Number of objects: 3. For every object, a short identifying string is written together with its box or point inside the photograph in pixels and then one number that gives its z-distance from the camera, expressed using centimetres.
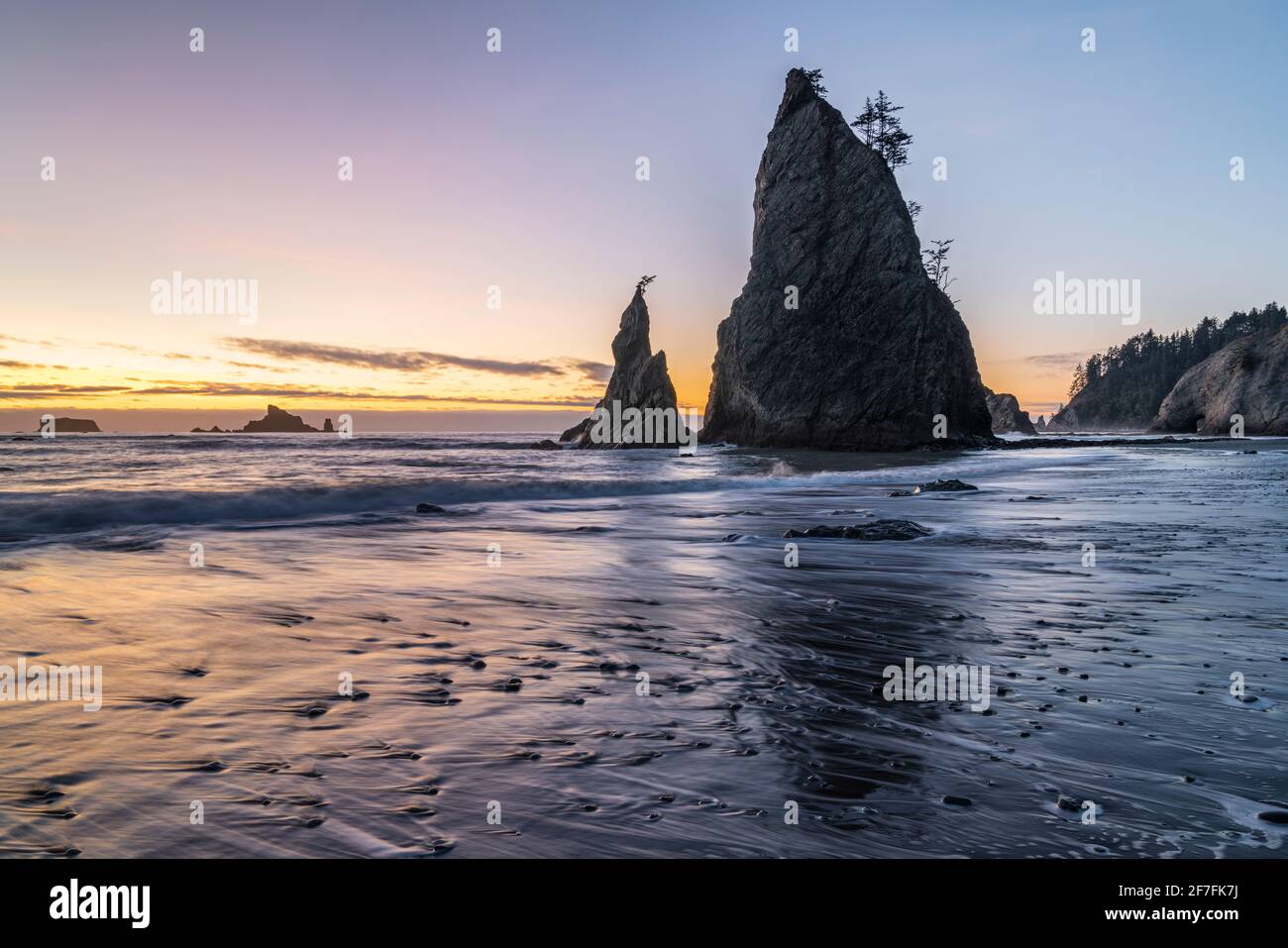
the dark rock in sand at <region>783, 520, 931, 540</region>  1138
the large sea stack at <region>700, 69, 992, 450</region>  5706
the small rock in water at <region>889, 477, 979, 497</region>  2012
